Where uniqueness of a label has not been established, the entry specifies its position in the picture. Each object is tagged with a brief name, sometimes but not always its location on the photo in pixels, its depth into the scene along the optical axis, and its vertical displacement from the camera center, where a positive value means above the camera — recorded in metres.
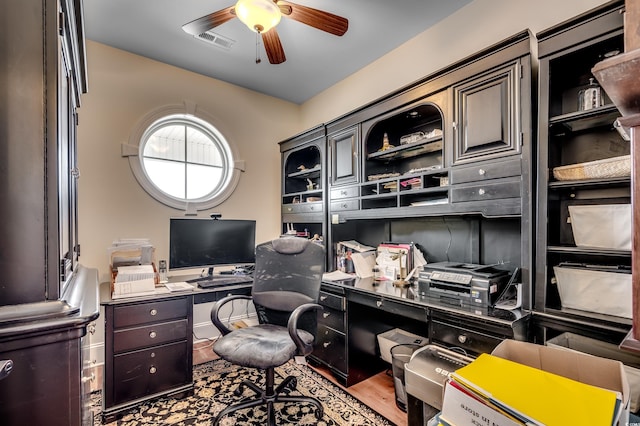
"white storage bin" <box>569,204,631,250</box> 1.40 -0.06
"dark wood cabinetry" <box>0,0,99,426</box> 0.87 -0.07
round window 3.00 +0.53
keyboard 2.55 -0.59
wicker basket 1.39 +0.21
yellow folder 0.68 -0.45
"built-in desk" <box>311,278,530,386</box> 1.64 -0.72
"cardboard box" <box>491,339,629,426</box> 0.90 -0.48
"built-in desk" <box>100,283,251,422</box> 2.00 -0.93
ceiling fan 1.62 +1.14
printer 1.74 -0.44
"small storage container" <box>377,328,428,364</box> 2.32 -0.98
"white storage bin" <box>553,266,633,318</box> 1.39 -0.37
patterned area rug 1.92 -1.31
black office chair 1.77 -0.71
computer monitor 2.65 -0.27
